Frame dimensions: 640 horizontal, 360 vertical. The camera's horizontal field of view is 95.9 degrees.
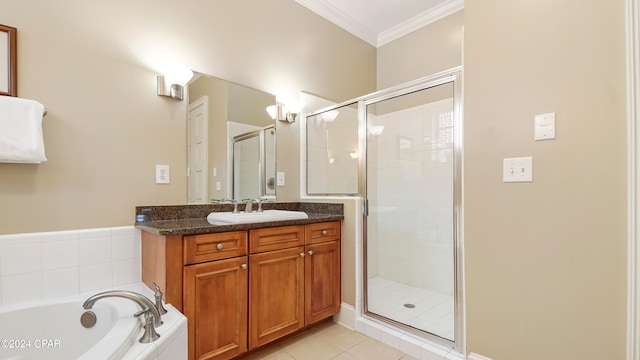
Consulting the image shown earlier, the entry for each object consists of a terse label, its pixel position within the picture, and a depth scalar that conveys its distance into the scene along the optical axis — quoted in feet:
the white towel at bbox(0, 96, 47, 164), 4.28
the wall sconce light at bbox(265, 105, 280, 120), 8.23
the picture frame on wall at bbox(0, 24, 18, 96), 4.58
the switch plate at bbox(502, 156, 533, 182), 4.67
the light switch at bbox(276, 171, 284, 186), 8.42
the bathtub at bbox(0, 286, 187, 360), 3.91
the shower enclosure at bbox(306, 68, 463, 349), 7.59
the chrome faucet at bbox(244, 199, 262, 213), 7.27
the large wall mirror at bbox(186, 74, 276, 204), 6.66
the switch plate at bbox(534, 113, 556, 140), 4.48
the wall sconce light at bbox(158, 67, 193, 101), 6.10
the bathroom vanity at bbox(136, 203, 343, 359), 4.85
